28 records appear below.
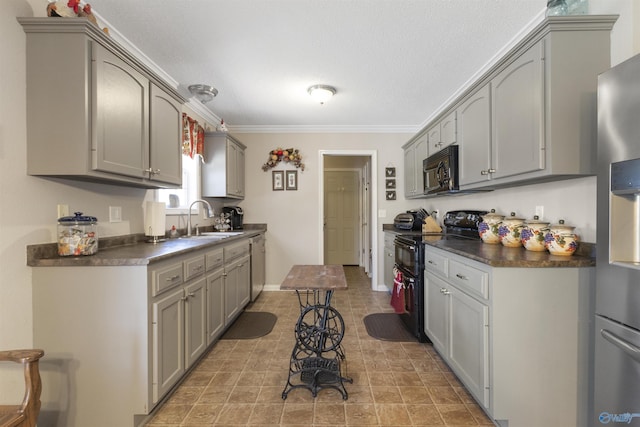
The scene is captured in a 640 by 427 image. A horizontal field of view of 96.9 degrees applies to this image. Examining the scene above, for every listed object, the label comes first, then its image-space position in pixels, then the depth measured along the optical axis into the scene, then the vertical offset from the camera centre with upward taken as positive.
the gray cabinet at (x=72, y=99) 1.49 +0.61
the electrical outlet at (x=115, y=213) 2.07 -0.01
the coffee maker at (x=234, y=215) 3.96 -0.05
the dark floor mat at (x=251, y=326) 2.76 -1.21
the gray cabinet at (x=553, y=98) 1.53 +0.64
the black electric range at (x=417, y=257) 2.59 -0.45
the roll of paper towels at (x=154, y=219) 2.34 -0.06
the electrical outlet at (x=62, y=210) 1.65 +0.01
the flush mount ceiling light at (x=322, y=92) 2.91 +1.24
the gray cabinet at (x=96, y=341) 1.49 -0.69
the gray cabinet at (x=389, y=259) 3.71 -0.66
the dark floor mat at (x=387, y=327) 2.70 -1.20
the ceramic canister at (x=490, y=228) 2.25 -0.14
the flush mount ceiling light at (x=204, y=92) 2.84 +1.22
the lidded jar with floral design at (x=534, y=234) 1.80 -0.16
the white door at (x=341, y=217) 6.43 -0.14
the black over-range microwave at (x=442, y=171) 2.63 +0.40
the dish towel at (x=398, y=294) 2.91 -0.88
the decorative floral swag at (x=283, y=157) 4.24 +0.81
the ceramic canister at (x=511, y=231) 2.03 -0.15
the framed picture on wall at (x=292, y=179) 4.32 +0.49
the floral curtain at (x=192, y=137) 3.02 +0.84
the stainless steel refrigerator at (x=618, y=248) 1.11 -0.16
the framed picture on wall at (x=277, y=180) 4.31 +0.48
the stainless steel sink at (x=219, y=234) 3.11 -0.26
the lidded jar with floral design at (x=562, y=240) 1.65 -0.18
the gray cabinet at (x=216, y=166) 3.53 +0.56
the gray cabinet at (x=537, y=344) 1.47 -0.70
